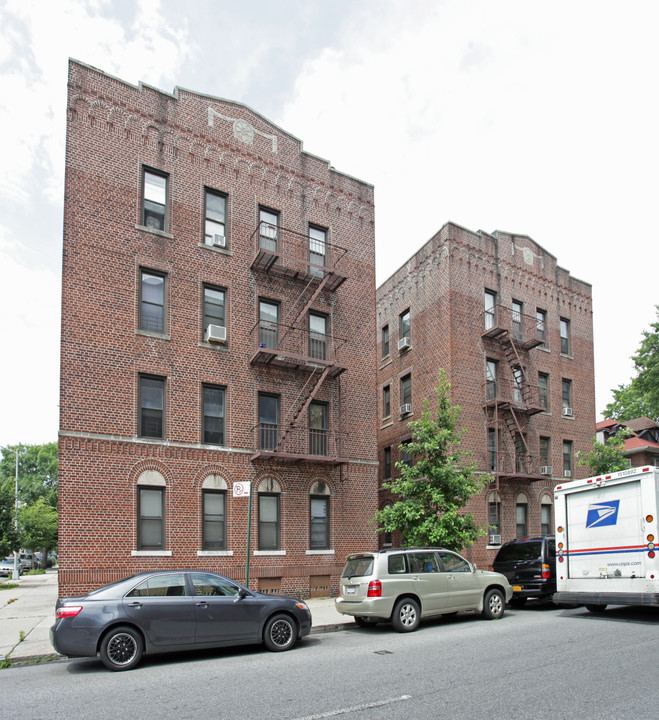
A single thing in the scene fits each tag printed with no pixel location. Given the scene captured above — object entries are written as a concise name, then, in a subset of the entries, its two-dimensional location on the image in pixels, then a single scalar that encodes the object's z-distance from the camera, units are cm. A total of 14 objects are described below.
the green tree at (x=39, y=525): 4509
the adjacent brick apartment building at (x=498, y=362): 2509
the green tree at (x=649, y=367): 3709
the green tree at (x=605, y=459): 2412
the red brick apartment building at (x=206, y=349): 1673
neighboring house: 3441
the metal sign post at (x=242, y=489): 1428
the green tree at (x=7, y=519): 3012
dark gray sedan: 940
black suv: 1608
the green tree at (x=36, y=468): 7512
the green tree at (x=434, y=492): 1716
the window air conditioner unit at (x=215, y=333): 1859
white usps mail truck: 1258
